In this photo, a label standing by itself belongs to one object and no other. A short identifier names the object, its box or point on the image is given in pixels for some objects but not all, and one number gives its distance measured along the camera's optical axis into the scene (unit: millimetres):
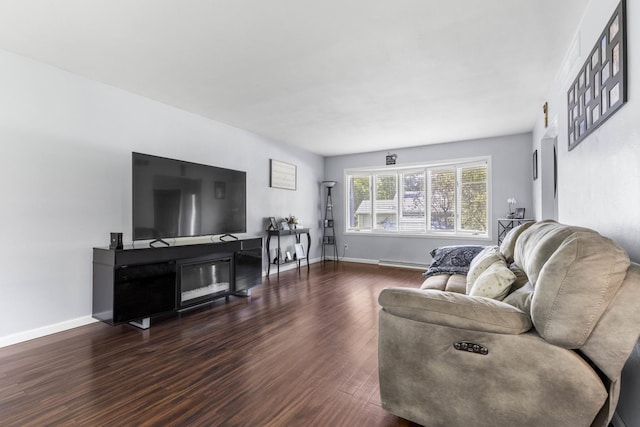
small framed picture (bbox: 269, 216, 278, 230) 5488
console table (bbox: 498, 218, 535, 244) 4898
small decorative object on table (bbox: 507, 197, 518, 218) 5199
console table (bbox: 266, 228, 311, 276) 5383
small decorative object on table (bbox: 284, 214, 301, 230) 5797
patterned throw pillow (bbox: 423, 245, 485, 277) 3457
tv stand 2812
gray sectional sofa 1142
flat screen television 3121
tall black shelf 7059
